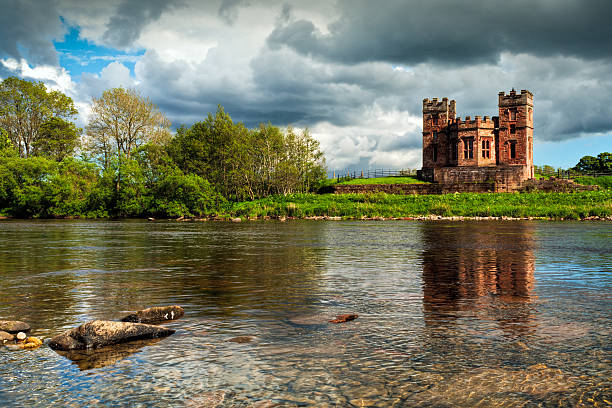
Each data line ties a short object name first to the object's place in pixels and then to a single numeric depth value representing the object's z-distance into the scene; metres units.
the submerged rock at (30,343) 6.74
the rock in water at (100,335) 6.73
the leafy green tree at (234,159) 79.06
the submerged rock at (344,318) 8.18
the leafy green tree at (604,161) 112.50
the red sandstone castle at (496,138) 94.25
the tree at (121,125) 72.75
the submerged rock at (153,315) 8.25
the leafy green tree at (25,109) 75.31
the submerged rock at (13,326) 7.29
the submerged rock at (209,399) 4.87
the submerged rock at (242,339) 7.03
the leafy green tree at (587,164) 120.06
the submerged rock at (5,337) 6.94
